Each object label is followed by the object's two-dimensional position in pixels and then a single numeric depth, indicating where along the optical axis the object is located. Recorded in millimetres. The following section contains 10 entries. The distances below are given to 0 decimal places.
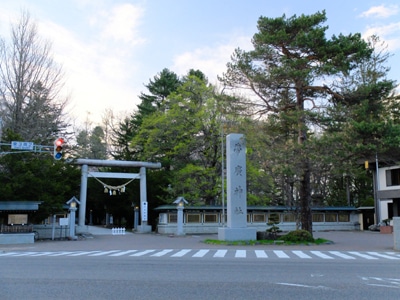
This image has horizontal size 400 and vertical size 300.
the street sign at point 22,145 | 20672
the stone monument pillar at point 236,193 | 25288
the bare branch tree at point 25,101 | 34469
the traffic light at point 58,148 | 19719
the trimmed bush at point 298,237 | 24297
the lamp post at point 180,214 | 36375
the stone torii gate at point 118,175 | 38125
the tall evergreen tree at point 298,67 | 24109
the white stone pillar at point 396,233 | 20859
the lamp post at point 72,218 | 32131
